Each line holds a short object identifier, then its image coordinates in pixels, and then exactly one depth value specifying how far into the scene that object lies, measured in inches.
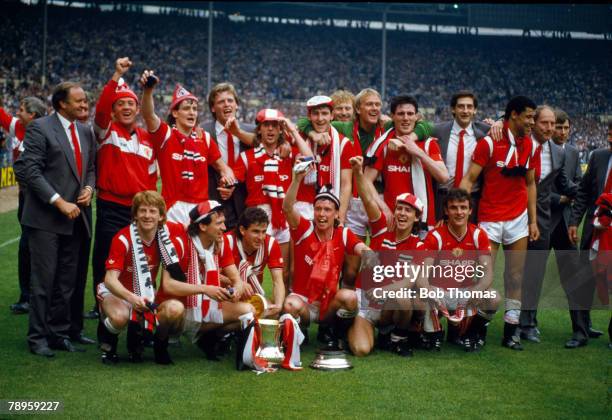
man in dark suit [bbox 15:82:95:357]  225.9
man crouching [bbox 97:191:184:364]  214.4
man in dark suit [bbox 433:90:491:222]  263.1
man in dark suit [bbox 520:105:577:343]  260.1
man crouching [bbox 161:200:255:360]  223.1
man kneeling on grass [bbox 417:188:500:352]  239.1
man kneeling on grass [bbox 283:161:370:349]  233.6
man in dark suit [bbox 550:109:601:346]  275.7
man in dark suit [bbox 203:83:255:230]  264.7
